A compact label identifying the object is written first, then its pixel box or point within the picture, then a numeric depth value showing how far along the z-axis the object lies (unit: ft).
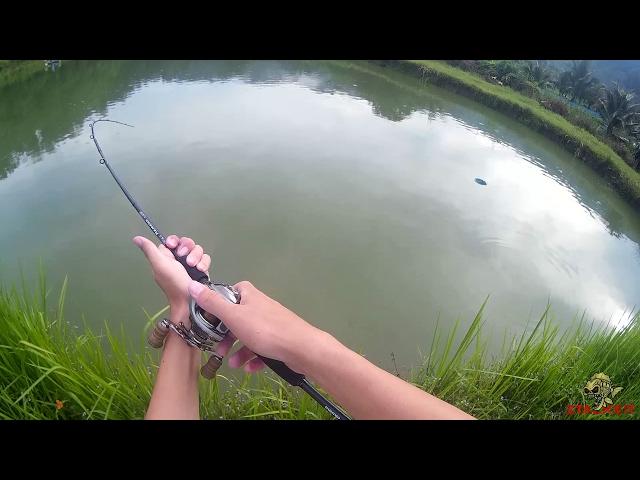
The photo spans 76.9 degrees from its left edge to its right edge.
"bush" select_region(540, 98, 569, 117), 20.76
